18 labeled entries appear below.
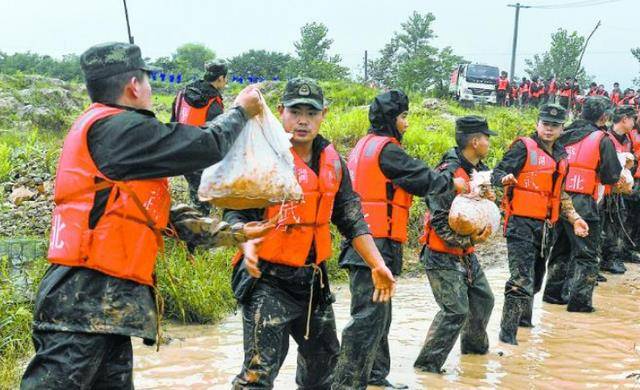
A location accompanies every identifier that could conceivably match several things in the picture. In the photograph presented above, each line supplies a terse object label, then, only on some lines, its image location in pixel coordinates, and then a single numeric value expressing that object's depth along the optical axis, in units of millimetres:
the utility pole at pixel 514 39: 36500
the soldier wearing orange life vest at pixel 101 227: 2906
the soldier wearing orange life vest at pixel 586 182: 7891
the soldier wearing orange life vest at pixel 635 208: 10680
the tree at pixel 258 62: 56750
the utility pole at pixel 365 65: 49306
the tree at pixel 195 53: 76875
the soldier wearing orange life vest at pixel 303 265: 3916
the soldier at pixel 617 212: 9469
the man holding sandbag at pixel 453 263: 5594
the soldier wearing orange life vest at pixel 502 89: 28609
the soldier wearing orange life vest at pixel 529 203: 6590
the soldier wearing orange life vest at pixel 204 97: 8117
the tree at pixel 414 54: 42594
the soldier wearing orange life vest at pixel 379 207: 4754
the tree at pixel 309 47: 47406
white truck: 30305
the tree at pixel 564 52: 53688
